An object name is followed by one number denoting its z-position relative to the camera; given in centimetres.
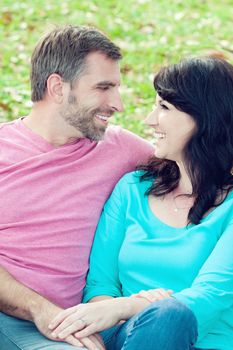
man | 406
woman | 378
